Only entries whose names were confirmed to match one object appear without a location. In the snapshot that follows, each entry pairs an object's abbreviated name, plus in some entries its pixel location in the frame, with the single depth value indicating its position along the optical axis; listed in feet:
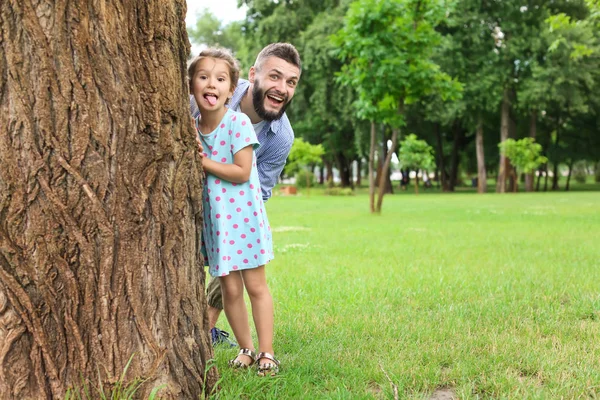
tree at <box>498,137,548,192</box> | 118.01
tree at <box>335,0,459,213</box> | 49.78
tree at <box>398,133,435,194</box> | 130.21
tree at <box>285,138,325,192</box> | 115.14
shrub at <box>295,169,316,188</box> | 131.44
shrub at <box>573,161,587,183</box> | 213.05
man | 12.31
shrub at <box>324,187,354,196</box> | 118.31
